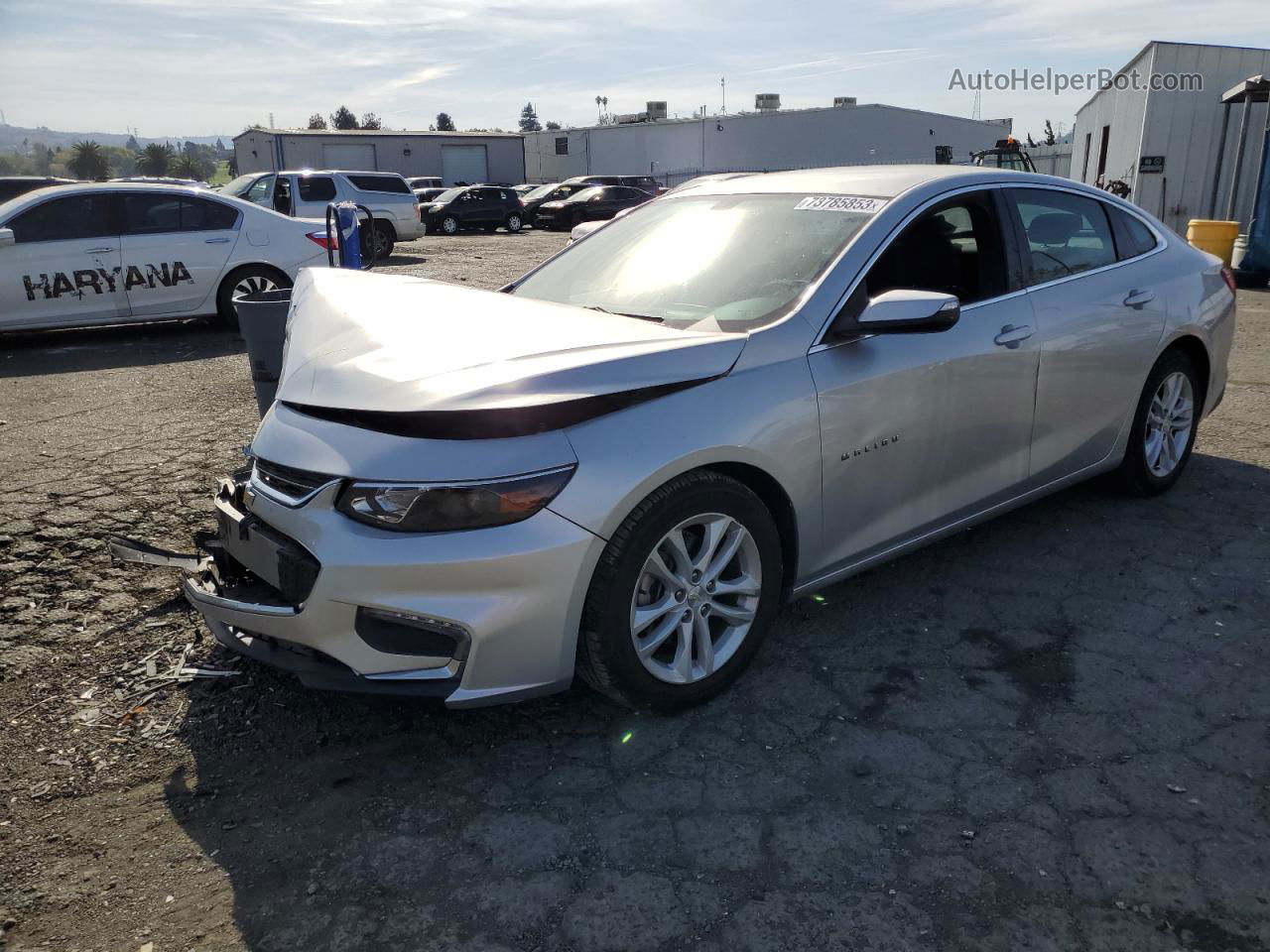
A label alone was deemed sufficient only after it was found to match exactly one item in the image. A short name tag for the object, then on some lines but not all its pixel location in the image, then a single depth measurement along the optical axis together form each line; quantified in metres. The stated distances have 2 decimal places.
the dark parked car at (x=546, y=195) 31.41
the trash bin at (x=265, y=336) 4.61
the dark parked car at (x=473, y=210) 29.70
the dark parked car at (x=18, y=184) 14.44
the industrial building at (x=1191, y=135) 17.78
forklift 21.11
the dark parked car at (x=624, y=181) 33.66
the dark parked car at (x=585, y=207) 30.02
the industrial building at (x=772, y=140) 46.91
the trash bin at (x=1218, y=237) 14.22
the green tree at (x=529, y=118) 162.59
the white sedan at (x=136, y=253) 8.89
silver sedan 2.52
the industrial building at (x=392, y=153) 46.56
